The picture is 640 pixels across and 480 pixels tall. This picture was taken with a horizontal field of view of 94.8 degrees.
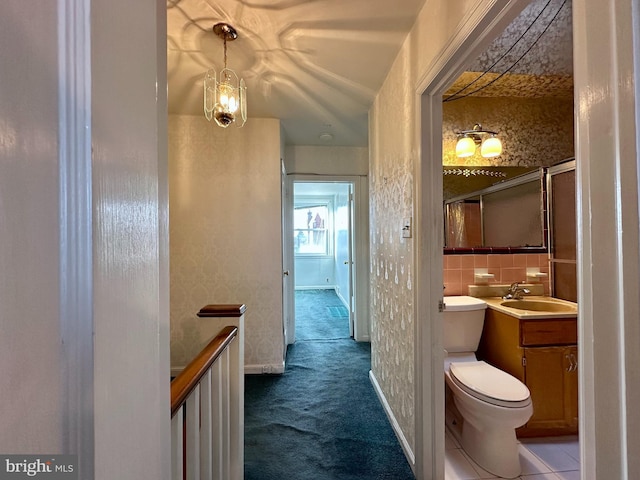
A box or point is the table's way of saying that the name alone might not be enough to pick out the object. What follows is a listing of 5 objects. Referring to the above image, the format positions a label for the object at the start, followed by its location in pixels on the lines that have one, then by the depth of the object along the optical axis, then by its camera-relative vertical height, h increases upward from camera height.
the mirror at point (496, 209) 2.41 +0.27
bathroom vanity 1.83 -0.79
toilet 1.55 -0.92
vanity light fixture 2.35 +0.80
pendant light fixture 1.68 +0.89
